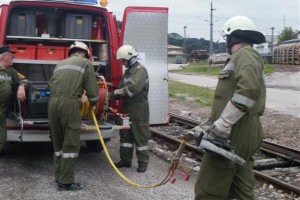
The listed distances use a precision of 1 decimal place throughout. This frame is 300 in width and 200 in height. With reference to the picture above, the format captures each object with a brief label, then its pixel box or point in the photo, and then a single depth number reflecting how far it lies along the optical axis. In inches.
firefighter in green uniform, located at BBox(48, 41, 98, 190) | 234.1
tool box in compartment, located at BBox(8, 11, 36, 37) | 296.4
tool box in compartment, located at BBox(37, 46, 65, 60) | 296.8
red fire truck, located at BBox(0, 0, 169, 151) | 267.7
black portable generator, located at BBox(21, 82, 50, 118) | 267.1
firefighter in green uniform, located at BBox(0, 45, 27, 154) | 259.9
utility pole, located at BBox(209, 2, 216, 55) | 2198.6
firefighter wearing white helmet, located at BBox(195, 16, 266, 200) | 149.9
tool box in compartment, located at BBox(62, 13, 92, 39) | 306.5
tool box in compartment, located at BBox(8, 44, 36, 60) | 292.5
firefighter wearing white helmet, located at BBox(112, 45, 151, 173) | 277.3
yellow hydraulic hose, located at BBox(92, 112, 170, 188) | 249.6
